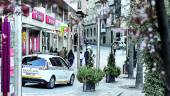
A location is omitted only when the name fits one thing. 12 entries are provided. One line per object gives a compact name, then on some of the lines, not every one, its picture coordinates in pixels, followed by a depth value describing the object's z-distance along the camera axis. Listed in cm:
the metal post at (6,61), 1095
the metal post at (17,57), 1153
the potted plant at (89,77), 2144
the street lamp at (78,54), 3803
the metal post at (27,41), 4693
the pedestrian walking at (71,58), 4234
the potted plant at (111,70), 2711
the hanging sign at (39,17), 4838
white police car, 2402
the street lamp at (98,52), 2538
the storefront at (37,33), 4680
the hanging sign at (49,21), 5512
